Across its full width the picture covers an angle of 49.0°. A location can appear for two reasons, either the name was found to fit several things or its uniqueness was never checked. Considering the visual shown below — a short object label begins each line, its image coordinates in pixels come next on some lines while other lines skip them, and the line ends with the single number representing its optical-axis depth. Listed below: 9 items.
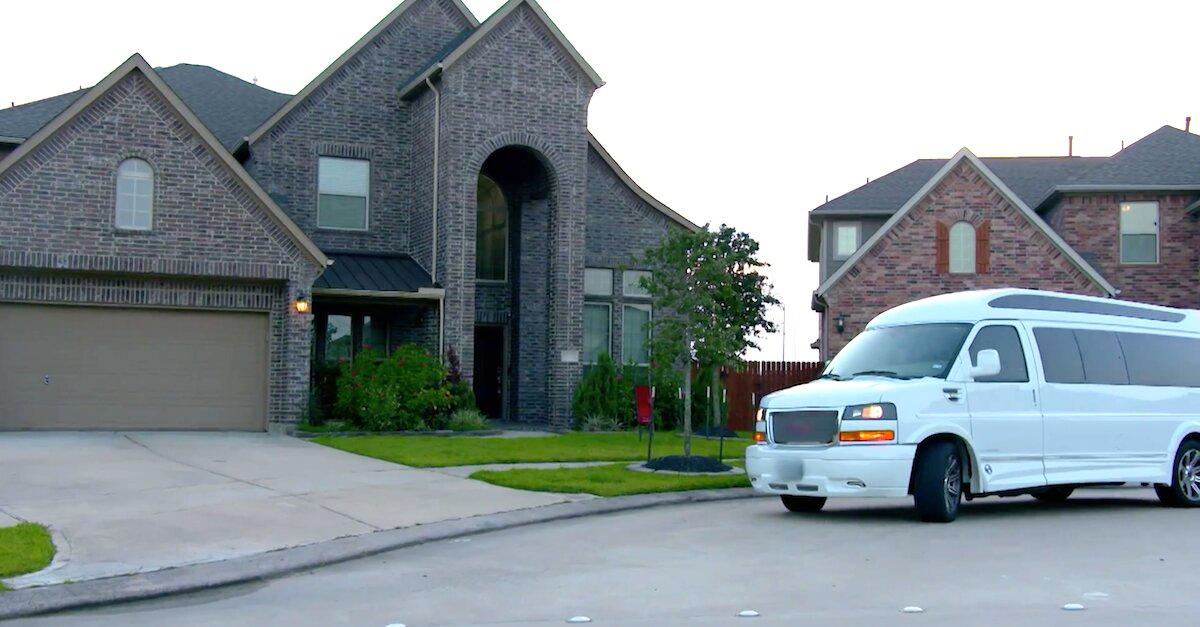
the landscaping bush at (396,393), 23.55
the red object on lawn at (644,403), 20.45
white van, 12.96
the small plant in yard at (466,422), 24.47
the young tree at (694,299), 18.77
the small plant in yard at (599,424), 26.72
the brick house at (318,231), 21.73
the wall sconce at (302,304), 23.00
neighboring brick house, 30.61
